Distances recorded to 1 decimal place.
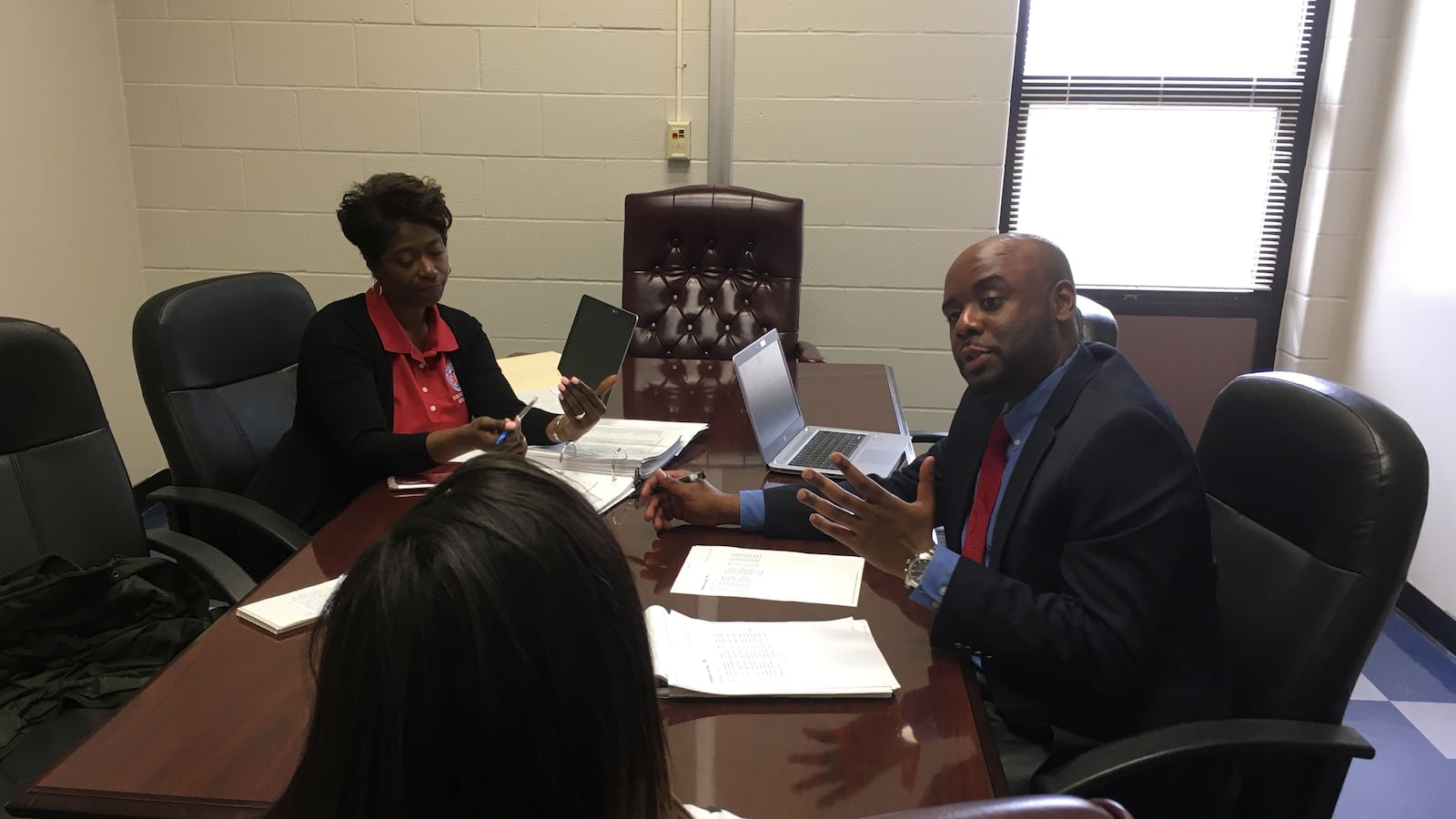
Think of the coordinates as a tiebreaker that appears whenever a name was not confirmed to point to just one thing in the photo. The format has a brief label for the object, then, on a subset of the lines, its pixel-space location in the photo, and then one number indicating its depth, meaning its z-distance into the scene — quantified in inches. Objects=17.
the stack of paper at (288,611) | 49.4
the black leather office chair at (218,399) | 76.4
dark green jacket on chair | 58.1
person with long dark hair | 21.4
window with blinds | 135.8
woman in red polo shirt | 75.4
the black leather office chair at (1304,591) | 44.6
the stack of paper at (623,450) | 74.4
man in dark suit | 46.7
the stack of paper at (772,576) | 54.6
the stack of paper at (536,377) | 93.5
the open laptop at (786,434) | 75.1
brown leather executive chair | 125.5
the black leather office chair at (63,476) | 64.2
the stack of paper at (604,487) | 67.6
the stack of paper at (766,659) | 43.9
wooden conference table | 36.5
